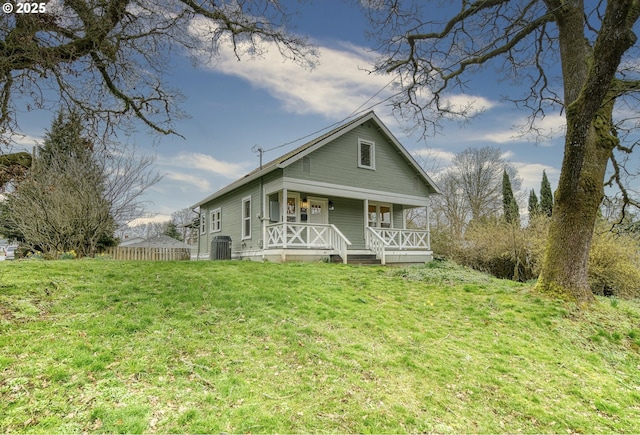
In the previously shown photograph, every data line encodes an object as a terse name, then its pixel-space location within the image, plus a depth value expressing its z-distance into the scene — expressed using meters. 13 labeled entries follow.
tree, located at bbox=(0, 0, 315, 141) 5.08
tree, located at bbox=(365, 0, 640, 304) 6.38
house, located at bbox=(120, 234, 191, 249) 30.48
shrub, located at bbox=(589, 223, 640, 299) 11.64
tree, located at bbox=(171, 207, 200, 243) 47.41
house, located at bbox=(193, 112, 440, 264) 12.97
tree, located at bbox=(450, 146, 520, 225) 26.95
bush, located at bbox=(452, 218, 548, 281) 14.12
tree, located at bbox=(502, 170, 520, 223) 25.05
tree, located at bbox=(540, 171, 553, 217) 25.34
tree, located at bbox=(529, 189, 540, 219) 26.73
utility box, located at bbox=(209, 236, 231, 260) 14.42
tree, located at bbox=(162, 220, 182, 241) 44.67
